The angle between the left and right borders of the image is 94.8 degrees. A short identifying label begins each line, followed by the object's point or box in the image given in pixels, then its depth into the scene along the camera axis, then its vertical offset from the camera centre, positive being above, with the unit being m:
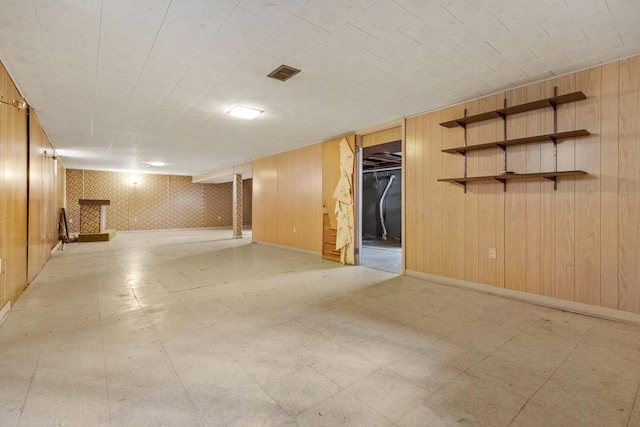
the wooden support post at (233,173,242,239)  10.12 +0.32
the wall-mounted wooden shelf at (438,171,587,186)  3.08 +0.44
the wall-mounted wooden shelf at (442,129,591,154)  3.01 +0.84
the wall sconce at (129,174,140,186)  12.49 +1.50
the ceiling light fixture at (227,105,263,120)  4.32 +1.56
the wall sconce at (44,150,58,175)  6.03 +1.25
